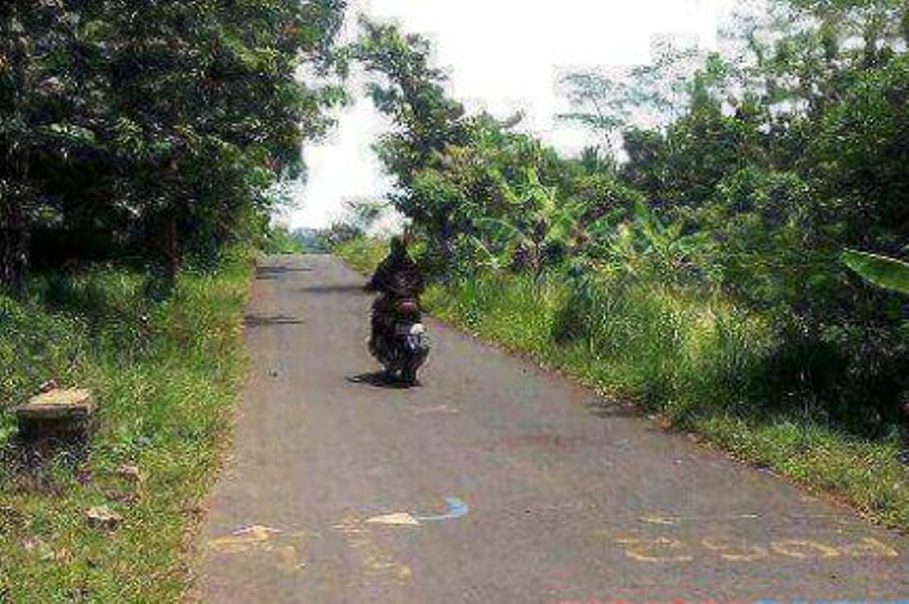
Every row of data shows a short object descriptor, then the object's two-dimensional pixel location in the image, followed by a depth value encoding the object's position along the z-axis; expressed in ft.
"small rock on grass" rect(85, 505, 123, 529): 19.70
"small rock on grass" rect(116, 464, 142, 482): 22.98
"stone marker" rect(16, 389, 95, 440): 23.56
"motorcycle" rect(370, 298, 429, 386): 40.04
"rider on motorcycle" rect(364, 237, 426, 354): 40.42
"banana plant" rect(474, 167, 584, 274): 71.20
